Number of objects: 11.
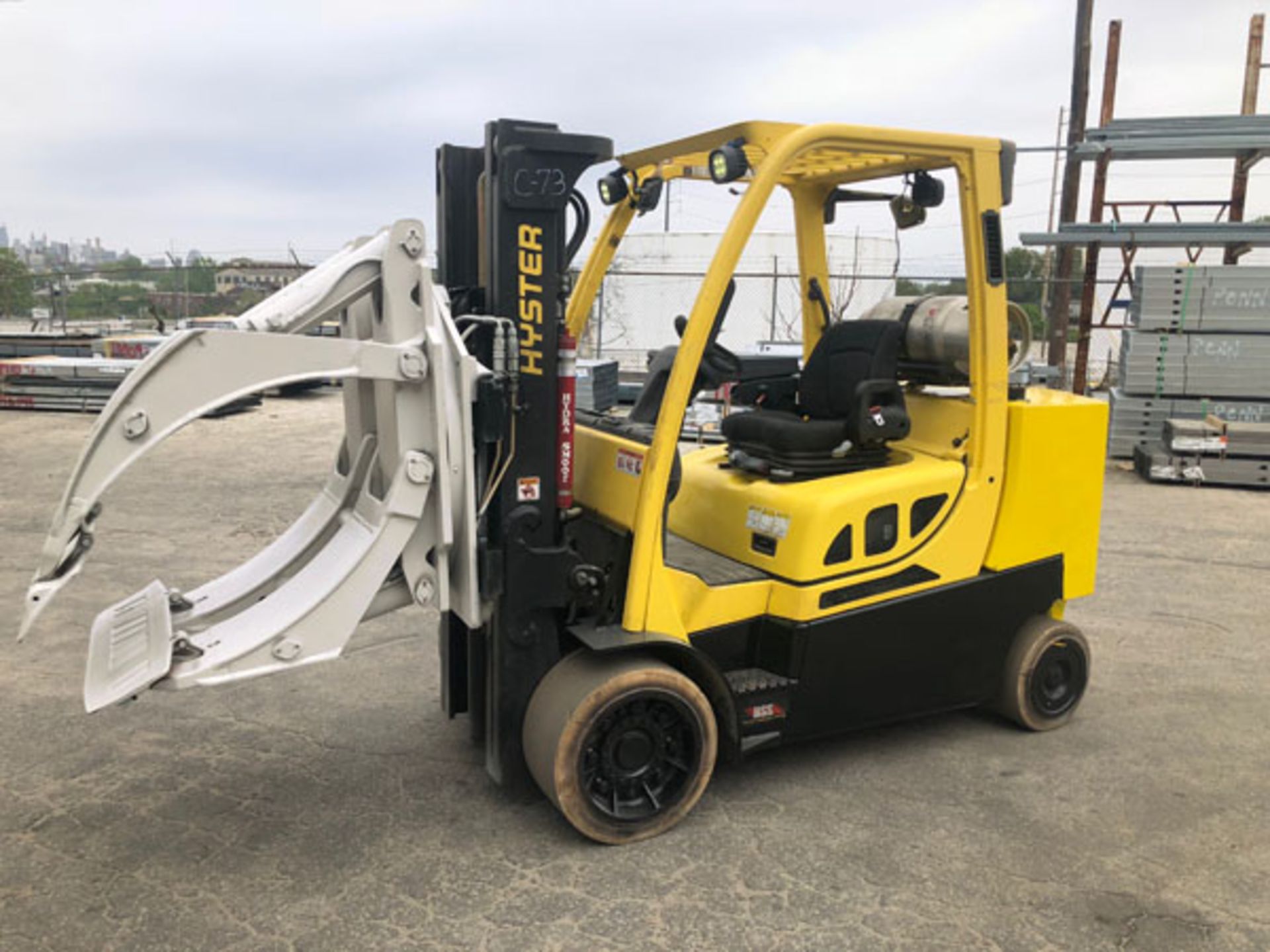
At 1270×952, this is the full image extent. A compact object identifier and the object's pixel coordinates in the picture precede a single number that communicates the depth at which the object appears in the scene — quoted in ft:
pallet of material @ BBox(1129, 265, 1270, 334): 38.63
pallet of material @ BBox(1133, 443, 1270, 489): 36.55
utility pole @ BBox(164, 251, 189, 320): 69.81
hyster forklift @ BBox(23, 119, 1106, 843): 11.37
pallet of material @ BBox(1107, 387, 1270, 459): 39.75
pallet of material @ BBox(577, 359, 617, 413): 46.44
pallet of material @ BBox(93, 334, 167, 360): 63.16
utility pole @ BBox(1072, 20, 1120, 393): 46.06
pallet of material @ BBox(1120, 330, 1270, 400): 39.04
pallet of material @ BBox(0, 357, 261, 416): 54.03
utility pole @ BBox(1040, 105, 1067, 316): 55.83
